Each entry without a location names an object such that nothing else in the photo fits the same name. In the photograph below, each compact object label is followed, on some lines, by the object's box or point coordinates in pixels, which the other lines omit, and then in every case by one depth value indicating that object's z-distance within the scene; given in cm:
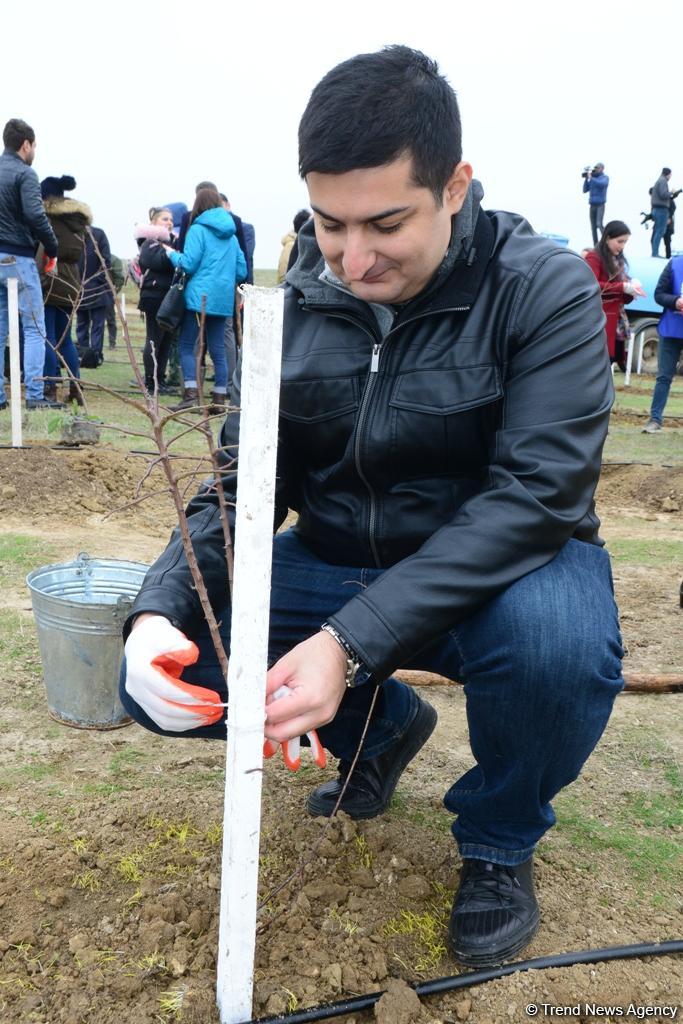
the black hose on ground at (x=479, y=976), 157
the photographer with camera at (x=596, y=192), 1762
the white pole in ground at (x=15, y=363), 540
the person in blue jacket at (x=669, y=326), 780
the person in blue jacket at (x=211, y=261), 755
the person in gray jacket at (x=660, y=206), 1634
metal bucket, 253
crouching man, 163
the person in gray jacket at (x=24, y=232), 684
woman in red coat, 883
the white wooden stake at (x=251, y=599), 126
